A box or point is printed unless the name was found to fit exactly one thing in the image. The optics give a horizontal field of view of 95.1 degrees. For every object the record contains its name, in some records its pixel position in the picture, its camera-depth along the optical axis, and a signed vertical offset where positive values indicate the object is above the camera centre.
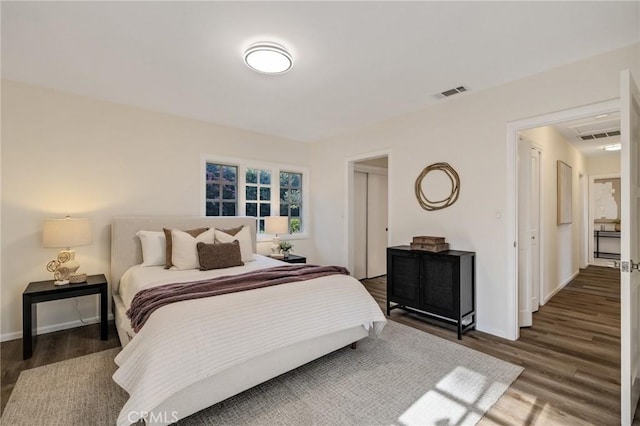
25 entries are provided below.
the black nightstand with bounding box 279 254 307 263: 4.34 -0.67
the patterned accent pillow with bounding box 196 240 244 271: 3.07 -0.44
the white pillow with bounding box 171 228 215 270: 3.08 -0.39
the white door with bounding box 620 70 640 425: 1.62 -0.15
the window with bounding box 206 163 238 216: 4.28 +0.37
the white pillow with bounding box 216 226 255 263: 3.48 -0.30
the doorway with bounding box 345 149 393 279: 4.86 -0.05
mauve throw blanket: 1.92 -0.55
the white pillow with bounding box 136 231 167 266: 3.22 -0.37
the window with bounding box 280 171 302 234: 5.11 +0.29
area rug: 1.78 -1.24
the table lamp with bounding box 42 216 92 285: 2.79 -0.25
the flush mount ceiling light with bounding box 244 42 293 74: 2.26 +1.27
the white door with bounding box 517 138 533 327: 3.25 -0.23
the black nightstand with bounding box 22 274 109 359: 2.52 -0.74
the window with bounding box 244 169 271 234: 4.65 +0.34
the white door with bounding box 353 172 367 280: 5.34 -0.21
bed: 1.53 -0.79
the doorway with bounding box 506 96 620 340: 2.92 -0.11
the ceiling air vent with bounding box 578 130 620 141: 4.66 +1.29
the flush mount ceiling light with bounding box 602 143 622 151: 5.29 +1.26
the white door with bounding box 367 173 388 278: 5.60 -0.19
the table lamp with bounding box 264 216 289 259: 4.45 -0.19
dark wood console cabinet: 2.98 -0.76
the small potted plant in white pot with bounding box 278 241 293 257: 4.51 -0.52
